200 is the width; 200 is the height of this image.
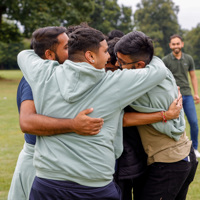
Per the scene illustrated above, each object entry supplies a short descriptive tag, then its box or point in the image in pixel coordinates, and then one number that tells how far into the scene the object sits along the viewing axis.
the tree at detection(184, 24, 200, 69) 79.00
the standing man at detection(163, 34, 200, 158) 6.89
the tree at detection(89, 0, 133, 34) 56.55
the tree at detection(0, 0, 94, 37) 26.62
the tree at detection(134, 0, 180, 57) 77.19
